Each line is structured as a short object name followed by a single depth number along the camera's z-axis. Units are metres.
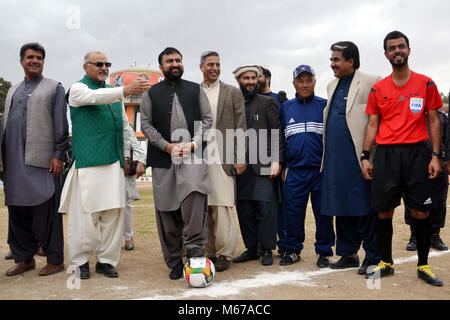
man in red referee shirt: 3.85
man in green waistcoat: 4.32
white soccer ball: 3.74
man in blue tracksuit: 4.70
